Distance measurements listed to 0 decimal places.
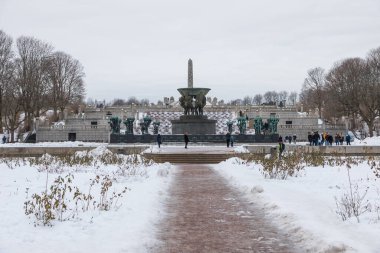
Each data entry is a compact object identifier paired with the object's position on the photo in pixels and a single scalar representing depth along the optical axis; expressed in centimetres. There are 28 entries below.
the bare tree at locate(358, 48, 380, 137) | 5803
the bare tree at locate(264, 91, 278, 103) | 15250
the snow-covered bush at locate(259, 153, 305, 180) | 1528
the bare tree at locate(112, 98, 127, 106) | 14520
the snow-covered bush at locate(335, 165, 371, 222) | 805
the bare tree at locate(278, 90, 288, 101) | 15242
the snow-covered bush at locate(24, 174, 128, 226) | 774
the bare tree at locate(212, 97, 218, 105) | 9870
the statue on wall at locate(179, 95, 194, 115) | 4984
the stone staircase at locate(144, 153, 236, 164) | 2635
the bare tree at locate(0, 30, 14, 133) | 5138
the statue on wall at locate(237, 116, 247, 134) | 4852
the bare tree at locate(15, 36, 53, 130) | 5544
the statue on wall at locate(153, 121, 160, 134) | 5100
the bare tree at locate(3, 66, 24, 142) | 5256
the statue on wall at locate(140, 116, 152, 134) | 4792
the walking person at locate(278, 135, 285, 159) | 2338
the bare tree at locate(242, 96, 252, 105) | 15310
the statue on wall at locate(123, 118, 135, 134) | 4778
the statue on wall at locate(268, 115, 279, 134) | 4831
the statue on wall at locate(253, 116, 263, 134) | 4800
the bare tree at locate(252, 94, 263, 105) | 15388
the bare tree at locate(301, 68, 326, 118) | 8525
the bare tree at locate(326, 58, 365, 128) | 6088
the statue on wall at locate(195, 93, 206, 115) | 4953
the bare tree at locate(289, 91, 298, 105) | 15059
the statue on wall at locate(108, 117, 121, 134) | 4772
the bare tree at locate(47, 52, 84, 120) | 6650
